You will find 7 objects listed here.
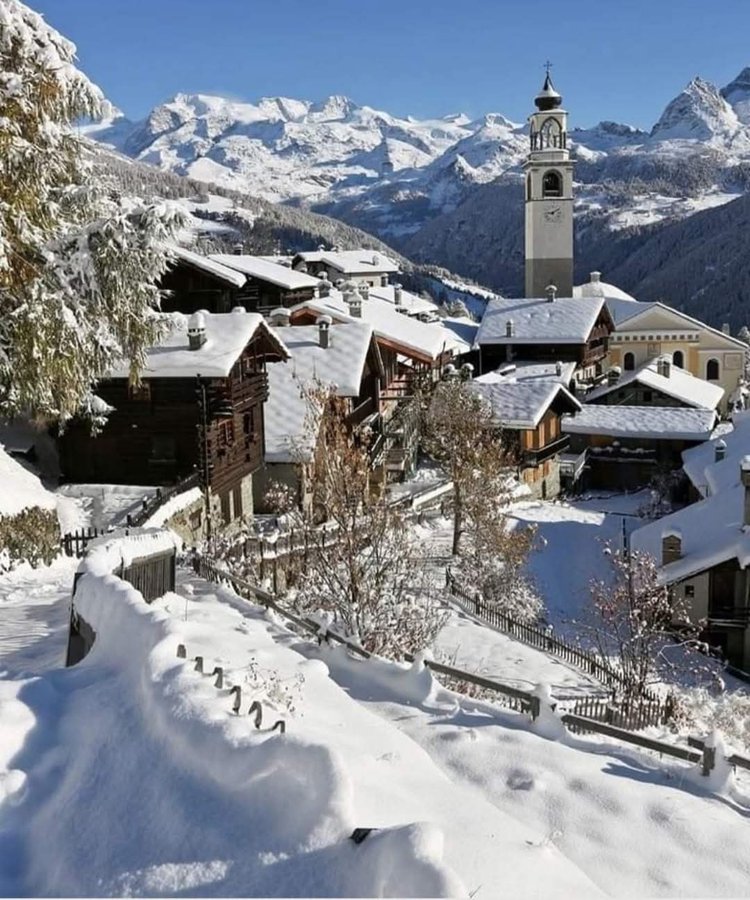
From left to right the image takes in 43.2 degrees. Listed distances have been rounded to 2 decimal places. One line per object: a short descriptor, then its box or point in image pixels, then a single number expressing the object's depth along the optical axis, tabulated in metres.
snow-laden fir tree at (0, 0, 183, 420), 15.73
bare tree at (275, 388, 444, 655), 16.80
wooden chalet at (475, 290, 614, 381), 58.56
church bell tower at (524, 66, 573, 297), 77.50
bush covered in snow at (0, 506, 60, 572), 17.72
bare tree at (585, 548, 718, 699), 18.39
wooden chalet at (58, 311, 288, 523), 24.52
